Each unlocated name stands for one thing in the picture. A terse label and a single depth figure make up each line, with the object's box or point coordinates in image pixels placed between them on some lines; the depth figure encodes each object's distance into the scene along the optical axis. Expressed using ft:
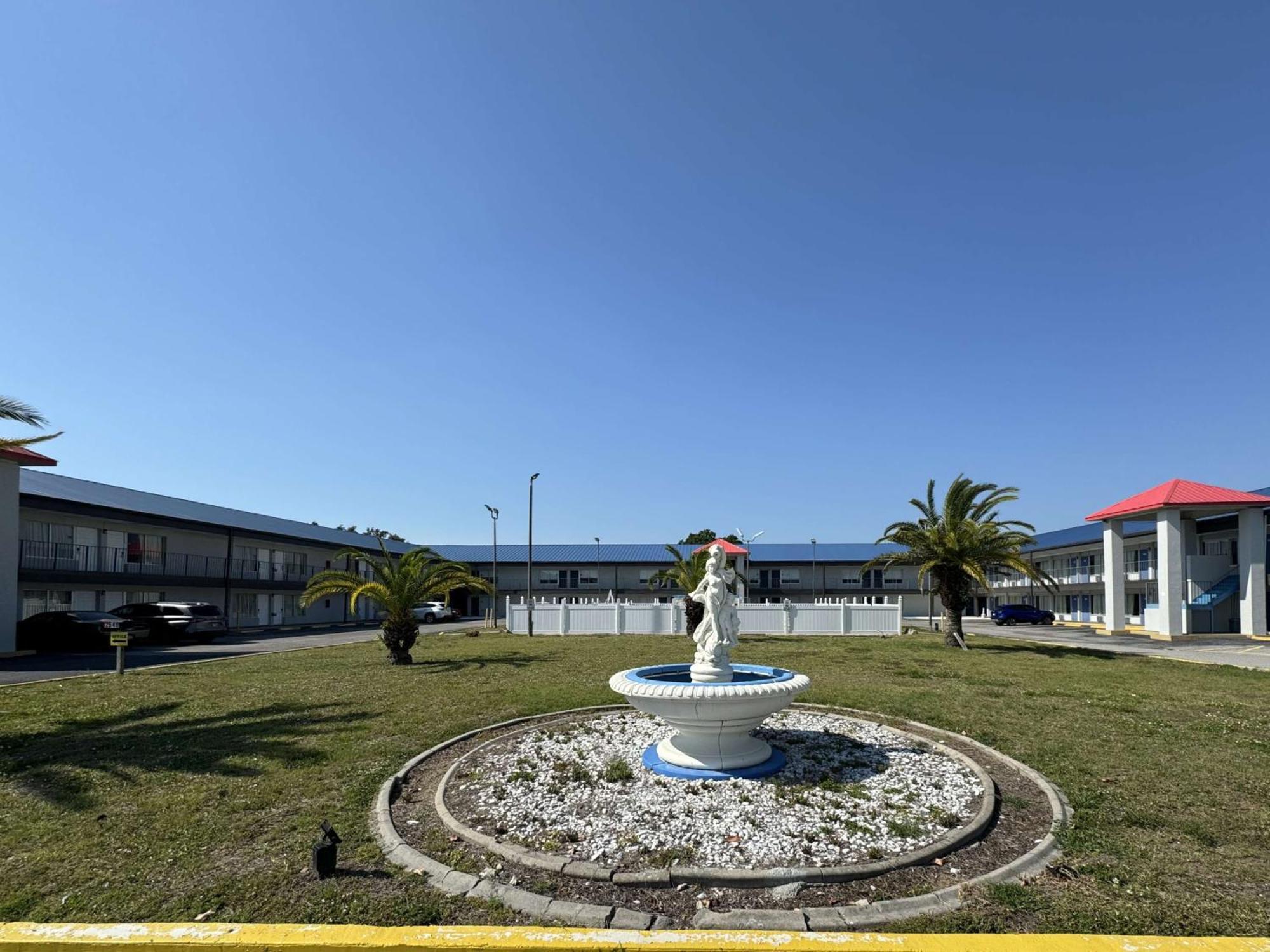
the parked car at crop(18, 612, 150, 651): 80.07
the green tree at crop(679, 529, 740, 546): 276.21
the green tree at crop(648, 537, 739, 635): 85.51
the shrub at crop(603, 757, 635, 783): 24.82
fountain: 24.02
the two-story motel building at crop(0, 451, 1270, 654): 90.38
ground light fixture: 16.71
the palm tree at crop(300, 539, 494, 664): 63.26
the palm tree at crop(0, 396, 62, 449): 47.52
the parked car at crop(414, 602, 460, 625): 146.30
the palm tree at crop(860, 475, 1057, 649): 80.59
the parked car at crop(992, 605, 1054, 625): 154.81
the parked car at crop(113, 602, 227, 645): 91.15
